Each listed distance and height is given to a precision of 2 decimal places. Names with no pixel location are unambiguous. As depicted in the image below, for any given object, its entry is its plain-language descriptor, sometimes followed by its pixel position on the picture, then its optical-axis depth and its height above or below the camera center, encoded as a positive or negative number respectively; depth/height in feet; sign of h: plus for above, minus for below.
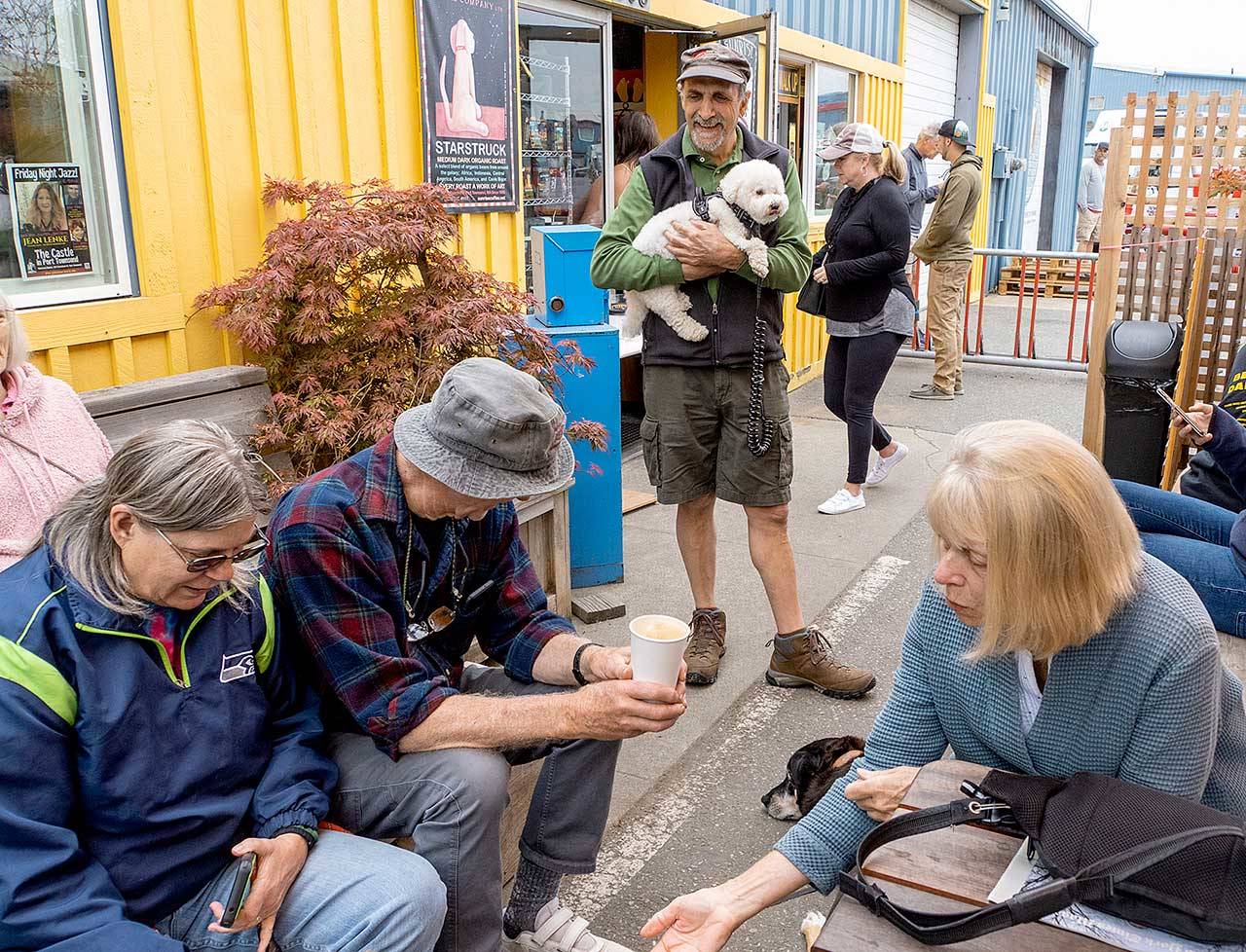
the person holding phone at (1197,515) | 9.75 -3.08
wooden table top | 4.91 -3.26
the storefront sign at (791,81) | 28.76 +3.58
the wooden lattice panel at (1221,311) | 19.11 -1.81
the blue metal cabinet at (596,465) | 14.87 -3.46
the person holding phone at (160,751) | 5.60 -2.94
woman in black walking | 17.74 -1.00
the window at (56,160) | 11.45 +0.69
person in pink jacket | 8.70 -1.88
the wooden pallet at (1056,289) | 53.67 -3.87
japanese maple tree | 12.14 -1.16
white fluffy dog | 12.01 -0.06
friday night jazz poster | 11.62 +0.03
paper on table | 4.81 -3.23
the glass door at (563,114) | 19.84 +2.01
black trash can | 16.40 -2.85
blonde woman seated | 5.68 -2.44
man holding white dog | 12.30 -1.73
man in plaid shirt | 7.02 -2.83
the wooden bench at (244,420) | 8.89 -2.10
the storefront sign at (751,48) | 24.71 +3.82
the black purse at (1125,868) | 4.77 -2.97
